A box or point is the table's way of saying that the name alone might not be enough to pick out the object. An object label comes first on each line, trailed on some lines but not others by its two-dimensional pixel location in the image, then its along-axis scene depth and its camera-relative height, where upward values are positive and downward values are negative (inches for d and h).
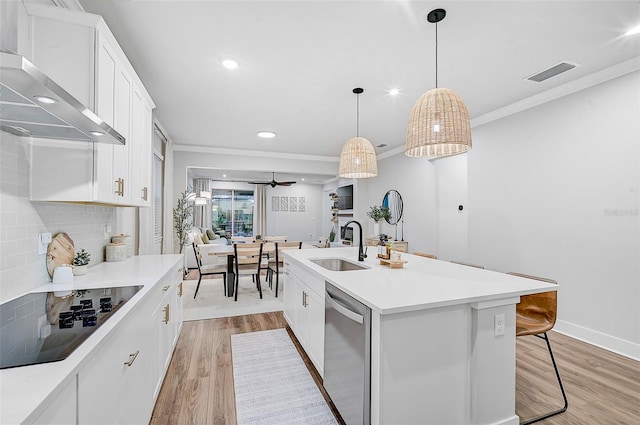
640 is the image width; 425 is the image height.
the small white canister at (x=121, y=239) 105.3 -8.8
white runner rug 75.2 -51.6
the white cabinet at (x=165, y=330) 76.5 -36.2
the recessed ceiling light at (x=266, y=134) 193.9 +54.7
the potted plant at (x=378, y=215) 249.3 +1.1
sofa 210.4 -27.5
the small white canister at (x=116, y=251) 101.3 -13.0
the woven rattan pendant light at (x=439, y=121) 70.9 +23.8
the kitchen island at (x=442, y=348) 57.1 -27.7
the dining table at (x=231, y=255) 179.0 -24.5
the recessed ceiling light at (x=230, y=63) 104.4 +55.6
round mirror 239.0 +10.3
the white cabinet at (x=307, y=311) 87.3 -33.3
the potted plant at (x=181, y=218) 222.8 -2.3
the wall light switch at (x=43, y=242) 67.5 -6.5
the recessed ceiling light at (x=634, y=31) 87.6 +57.3
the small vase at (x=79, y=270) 77.1 -14.9
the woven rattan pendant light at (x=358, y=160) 116.2 +22.8
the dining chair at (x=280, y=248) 189.5 -21.0
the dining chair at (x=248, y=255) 176.6 -24.6
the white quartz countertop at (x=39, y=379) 26.5 -17.6
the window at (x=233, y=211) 412.8 +6.0
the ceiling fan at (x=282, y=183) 337.4 +37.8
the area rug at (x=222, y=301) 153.2 -50.8
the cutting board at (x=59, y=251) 70.6 -9.5
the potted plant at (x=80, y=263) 77.5 -13.3
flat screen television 363.3 +24.3
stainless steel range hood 35.3 +16.7
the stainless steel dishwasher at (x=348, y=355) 59.7 -32.2
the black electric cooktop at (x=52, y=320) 36.4 -16.9
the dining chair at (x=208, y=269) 177.3 -33.7
